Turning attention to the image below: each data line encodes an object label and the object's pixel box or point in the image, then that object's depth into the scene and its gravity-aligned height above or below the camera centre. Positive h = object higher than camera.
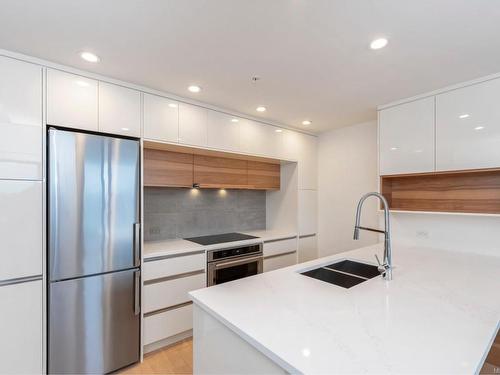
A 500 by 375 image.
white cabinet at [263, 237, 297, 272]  3.18 -0.89
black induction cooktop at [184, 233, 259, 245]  2.85 -0.63
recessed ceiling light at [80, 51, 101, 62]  1.73 +0.93
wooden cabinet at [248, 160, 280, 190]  3.46 +0.17
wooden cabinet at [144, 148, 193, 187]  2.55 +0.21
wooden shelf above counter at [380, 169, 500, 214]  2.26 -0.05
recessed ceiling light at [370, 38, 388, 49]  1.58 +0.93
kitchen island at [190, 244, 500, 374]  0.82 -0.58
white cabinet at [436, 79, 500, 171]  2.08 +0.53
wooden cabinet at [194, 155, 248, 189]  2.93 +0.19
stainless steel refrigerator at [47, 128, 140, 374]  1.79 -0.50
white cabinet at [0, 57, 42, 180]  1.65 +0.47
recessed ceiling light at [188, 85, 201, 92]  2.27 +0.93
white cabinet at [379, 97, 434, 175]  2.45 +0.51
